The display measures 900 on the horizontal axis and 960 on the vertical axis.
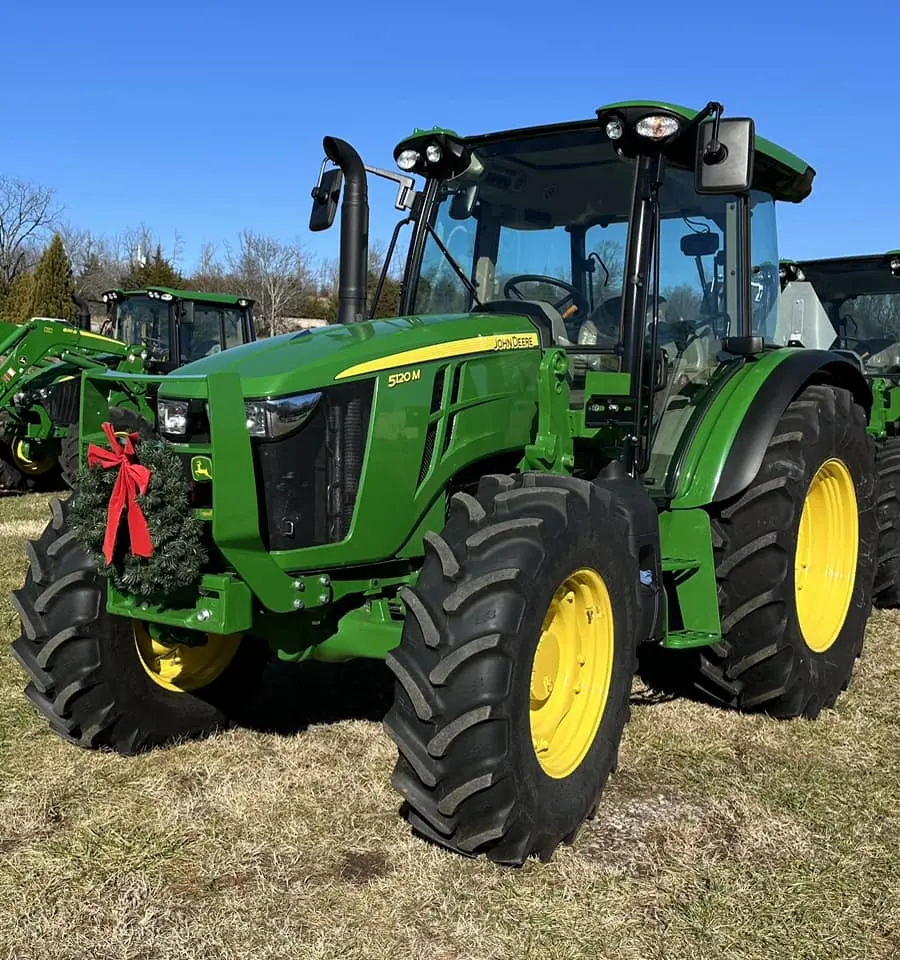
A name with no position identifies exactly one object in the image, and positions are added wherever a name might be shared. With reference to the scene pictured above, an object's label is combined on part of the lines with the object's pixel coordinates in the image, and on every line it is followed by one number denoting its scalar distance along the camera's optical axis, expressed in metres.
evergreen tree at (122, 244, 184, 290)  35.30
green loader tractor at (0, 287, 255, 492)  11.29
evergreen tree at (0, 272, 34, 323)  32.19
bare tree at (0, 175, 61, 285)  49.69
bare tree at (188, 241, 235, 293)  43.44
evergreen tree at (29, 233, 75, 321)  32.16
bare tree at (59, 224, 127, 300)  48.25
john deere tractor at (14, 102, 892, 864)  3.02
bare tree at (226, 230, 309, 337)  41.03
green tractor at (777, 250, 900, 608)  7.59
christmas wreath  3.02
